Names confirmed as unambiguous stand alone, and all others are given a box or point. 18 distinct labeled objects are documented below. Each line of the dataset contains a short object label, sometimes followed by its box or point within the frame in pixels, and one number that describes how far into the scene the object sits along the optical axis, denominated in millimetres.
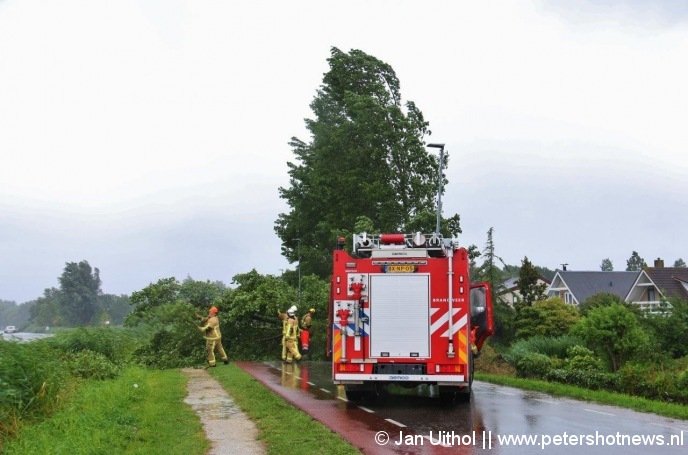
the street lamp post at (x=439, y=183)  26859
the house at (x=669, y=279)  56500
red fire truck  13516
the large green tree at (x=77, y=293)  125000
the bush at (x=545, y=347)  23375
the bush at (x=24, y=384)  11731
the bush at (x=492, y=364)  24975
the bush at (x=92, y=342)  22625
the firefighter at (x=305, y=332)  26250
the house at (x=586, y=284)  69375
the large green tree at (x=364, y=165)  39031
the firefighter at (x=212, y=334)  24784
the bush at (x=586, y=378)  17469
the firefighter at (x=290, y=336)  25781
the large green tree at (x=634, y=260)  143125
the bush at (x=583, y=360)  20656
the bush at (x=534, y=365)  20794
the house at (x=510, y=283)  88125
